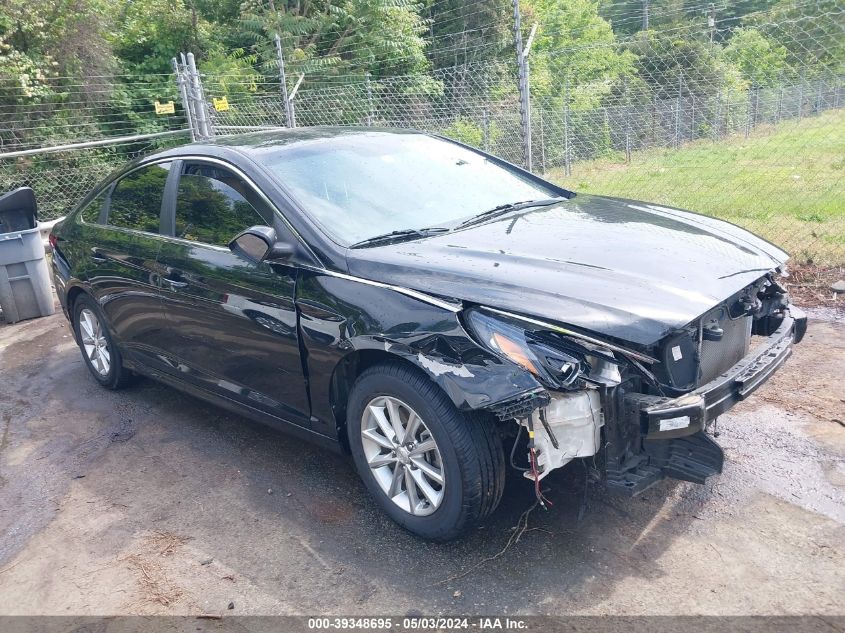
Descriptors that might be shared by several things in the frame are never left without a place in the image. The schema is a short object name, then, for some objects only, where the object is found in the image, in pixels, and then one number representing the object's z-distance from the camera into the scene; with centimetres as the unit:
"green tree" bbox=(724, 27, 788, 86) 1457
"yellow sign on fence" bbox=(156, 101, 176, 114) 1109
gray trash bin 736
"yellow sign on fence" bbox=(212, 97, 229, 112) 1027
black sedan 284
